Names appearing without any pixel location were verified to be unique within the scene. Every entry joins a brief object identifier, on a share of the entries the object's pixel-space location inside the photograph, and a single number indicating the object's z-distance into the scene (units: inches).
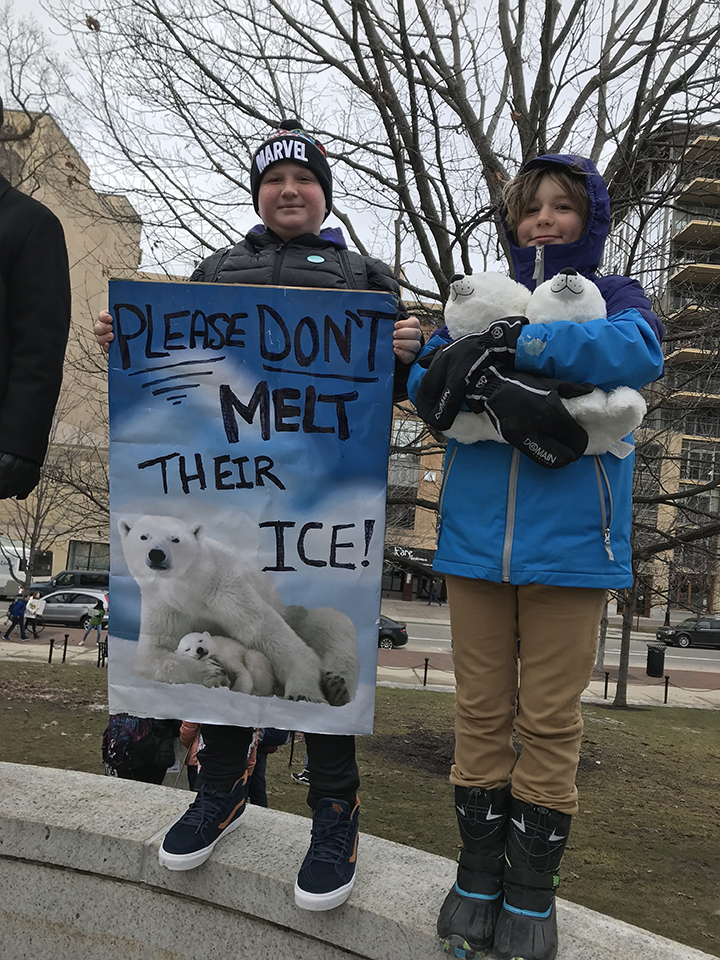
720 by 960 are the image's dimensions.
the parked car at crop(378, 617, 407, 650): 865.5
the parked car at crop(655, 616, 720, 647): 1157.7
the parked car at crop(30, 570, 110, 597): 1131.3
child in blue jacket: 76.2
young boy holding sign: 90.1
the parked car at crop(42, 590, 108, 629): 929.5
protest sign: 93.7
